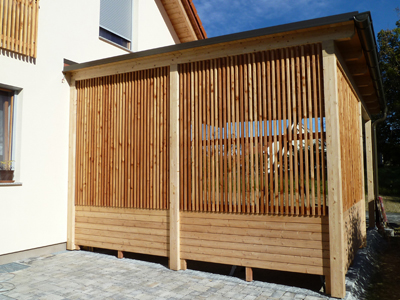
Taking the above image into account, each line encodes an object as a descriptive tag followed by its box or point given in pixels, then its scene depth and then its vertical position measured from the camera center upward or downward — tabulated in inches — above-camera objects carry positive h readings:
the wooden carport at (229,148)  194.1 +15.5
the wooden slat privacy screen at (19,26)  247.1 +106.1
